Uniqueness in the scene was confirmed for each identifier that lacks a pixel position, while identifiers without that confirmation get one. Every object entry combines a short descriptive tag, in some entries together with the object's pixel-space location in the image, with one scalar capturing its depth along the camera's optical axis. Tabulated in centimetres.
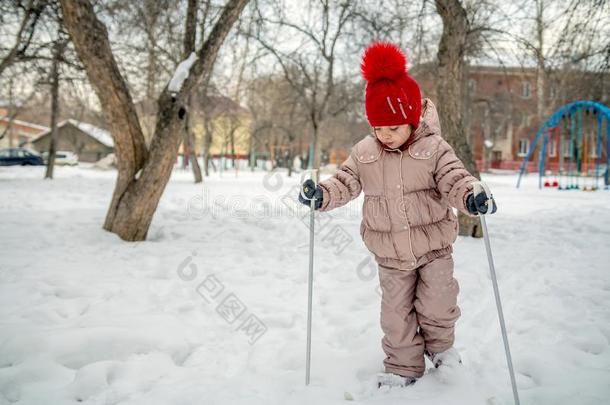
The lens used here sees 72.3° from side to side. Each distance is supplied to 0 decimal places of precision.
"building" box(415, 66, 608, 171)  2102
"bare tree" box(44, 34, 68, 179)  1301
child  210
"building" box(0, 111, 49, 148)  4700
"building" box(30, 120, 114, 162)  4081
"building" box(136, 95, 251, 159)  1653
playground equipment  1147
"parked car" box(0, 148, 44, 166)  2733
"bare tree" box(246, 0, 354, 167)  1069
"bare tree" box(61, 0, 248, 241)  472
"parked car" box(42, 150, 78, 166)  3291
